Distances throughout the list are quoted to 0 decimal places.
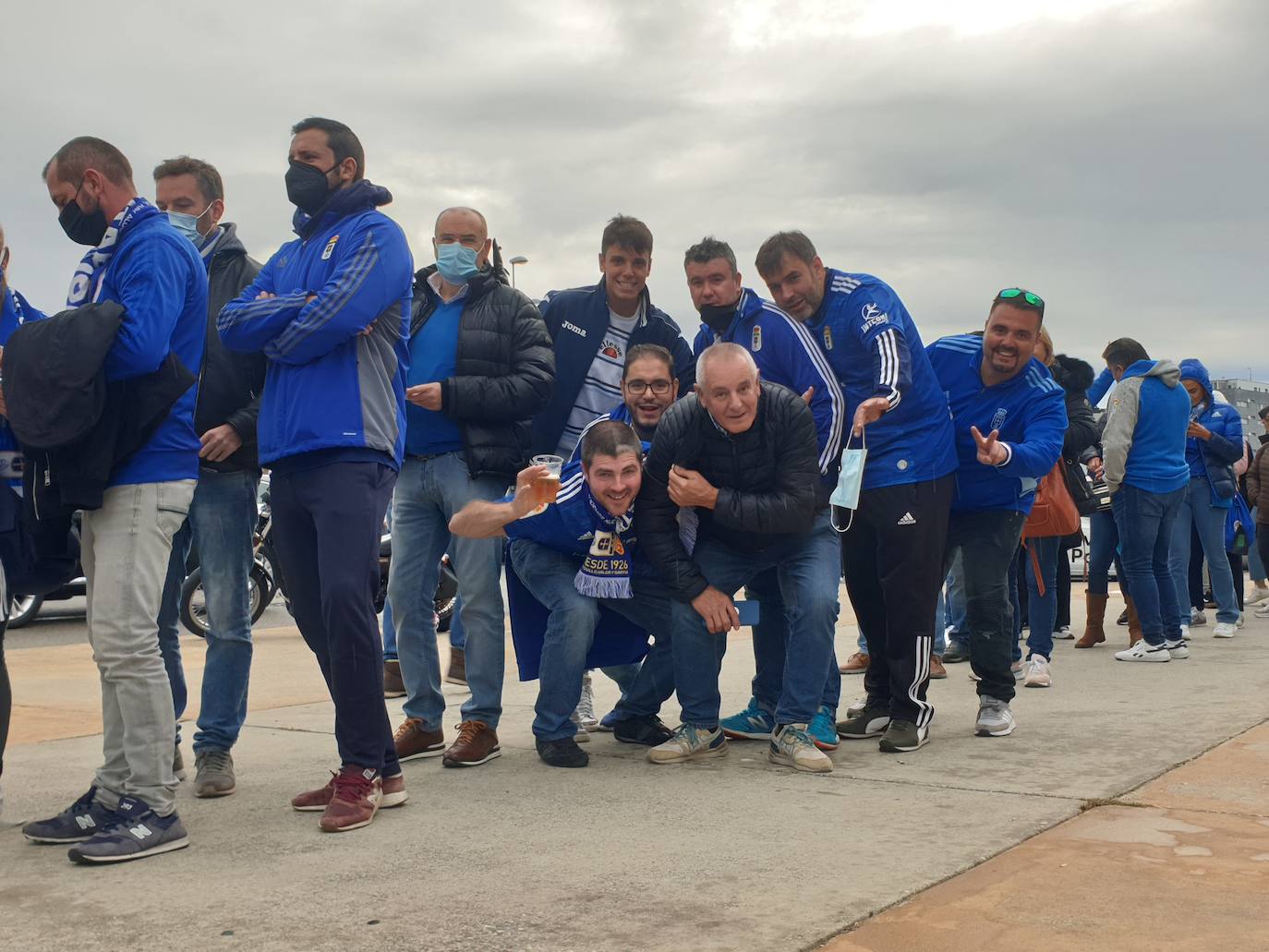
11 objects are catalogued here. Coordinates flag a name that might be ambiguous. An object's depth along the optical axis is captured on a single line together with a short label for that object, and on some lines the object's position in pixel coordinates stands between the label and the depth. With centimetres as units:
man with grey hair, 445
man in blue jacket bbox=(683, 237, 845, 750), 484
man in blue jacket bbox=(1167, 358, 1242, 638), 921
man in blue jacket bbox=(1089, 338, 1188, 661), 770
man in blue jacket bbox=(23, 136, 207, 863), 347
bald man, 468
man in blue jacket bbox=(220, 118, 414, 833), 375
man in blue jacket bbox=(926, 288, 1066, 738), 500
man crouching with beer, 451
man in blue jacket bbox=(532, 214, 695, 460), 523
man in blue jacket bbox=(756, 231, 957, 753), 481
